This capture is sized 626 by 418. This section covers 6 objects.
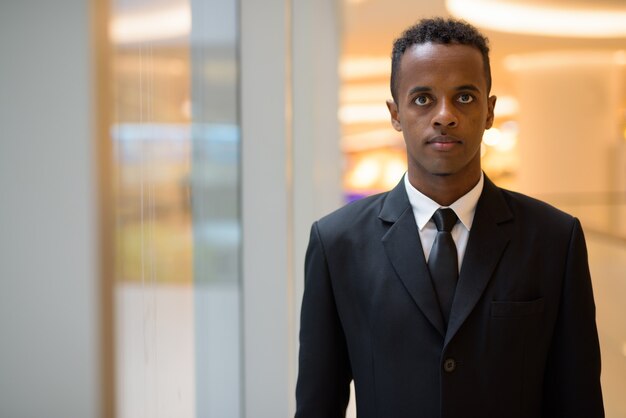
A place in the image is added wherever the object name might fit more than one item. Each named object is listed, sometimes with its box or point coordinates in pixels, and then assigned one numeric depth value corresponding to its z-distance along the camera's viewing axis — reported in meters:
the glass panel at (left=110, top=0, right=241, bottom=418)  1.38
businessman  1.53
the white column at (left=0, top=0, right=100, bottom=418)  1.05
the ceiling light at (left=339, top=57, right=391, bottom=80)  4.99
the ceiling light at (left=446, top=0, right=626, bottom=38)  4.63
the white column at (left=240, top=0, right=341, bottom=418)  3.34
